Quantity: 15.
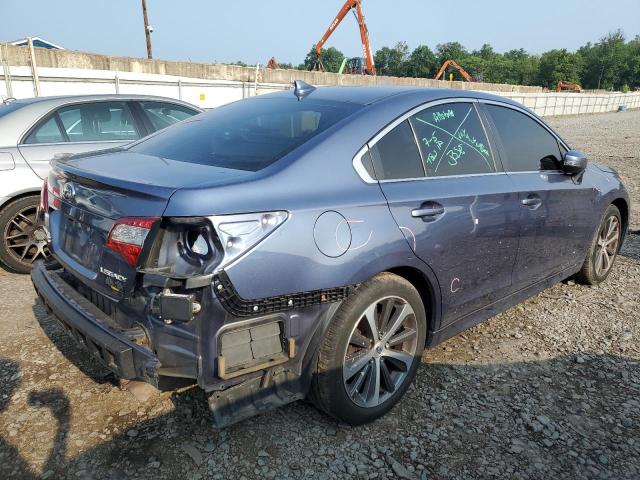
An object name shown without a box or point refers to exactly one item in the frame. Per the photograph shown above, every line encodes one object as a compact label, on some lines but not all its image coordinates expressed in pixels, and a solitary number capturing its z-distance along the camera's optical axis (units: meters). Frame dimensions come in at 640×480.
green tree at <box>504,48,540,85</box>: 100.31
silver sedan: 4.50
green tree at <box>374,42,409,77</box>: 119.74
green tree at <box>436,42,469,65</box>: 115.06
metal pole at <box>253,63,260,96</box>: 16.50
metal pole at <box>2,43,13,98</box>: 11.30
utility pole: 26.70
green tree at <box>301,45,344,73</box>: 115.50
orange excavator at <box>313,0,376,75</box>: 45.12
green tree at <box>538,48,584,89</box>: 92.38
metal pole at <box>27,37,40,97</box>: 11.64
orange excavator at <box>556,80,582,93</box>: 56.08
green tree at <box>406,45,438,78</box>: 113.06
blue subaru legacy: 1.99
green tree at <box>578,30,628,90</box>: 98.94
